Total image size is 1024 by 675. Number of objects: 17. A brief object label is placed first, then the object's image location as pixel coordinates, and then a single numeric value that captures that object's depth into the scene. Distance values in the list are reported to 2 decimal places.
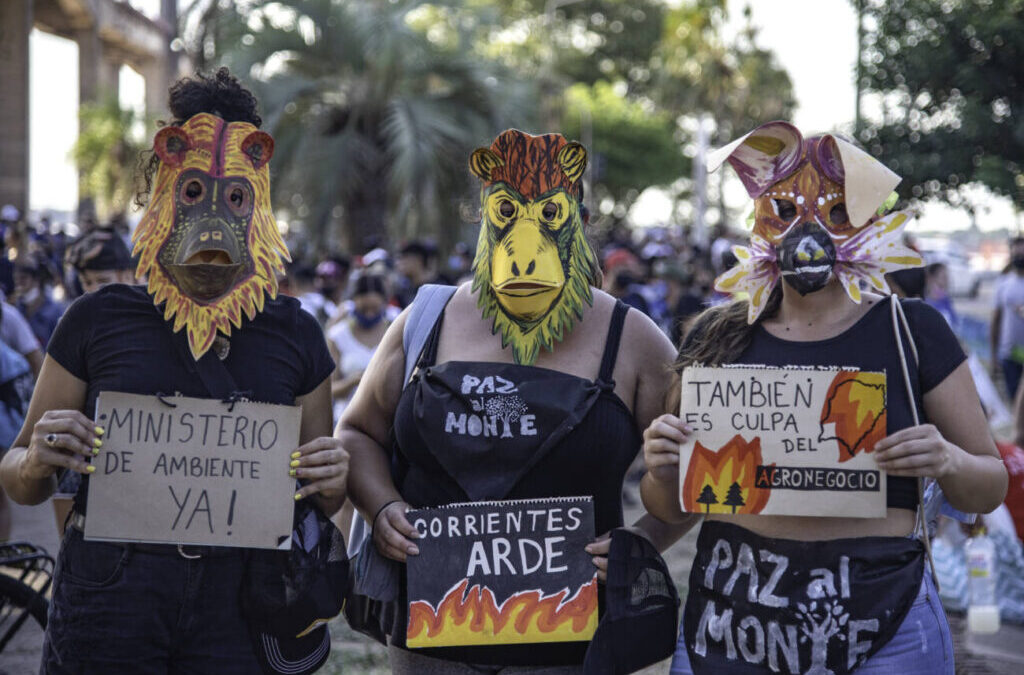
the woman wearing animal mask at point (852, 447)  2.61
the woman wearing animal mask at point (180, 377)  2.66
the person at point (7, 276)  7.30
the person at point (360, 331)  7.31
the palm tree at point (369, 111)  16.03
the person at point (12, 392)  5.84
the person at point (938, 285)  9.88
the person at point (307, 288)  9.47
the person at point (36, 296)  8.38
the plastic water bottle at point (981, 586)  5.87
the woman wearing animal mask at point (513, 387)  2.89
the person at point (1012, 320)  9.89
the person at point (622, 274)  9.09
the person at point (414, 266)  10.61
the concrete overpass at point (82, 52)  24.66
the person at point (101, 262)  5.68
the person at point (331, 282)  10.39
